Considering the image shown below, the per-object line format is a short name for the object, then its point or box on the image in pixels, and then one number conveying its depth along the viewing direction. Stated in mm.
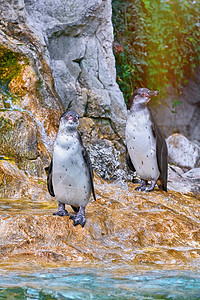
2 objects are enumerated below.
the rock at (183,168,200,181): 16235
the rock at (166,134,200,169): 20091
